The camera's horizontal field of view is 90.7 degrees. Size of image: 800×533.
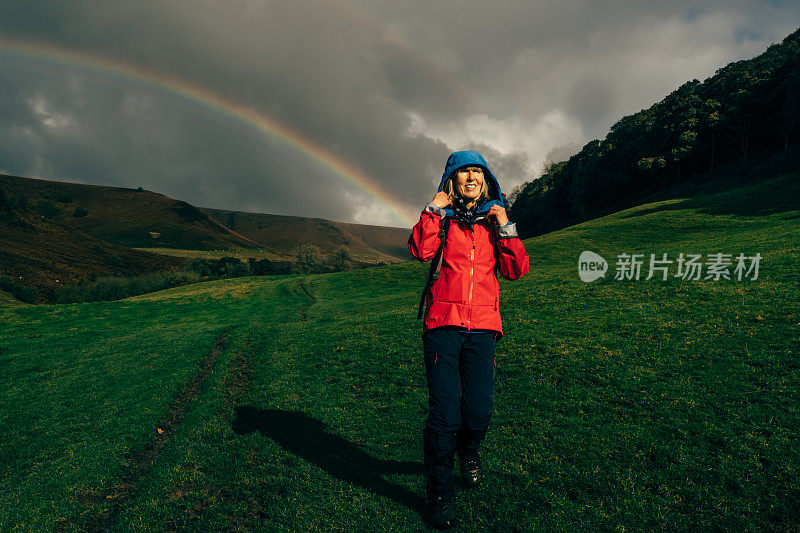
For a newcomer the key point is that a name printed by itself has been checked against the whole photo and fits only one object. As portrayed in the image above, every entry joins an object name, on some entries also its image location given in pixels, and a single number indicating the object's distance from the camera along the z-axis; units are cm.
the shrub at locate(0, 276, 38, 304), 7062
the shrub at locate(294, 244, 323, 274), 13505
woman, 470
